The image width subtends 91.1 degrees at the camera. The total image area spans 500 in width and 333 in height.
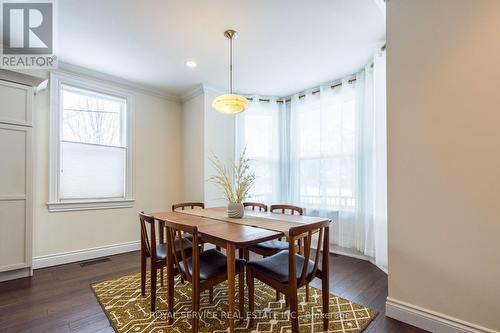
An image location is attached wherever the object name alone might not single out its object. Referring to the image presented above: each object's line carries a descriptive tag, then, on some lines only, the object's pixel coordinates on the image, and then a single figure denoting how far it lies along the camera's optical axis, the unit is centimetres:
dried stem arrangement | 247
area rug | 185
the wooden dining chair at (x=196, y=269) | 166
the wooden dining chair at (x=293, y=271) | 158
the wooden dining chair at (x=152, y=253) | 203
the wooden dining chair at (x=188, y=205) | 301
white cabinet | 261
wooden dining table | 159
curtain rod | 359
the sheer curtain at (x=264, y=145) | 442
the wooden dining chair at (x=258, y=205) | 299
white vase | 244
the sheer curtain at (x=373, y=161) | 293
